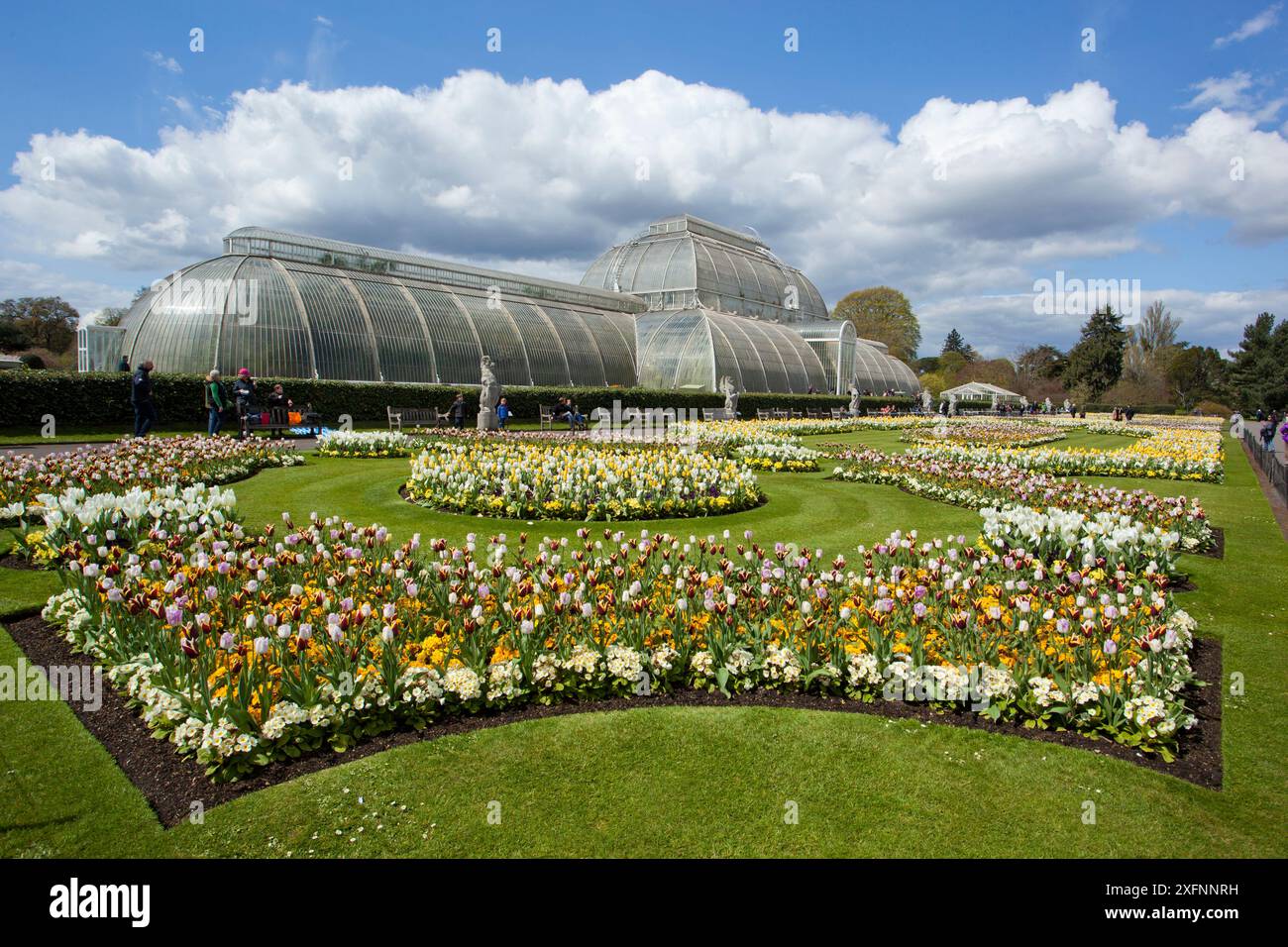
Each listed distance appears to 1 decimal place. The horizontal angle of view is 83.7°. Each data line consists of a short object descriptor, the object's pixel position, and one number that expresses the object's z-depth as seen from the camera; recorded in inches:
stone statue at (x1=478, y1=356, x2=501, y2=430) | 850.1
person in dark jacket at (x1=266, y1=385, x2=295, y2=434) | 891.2
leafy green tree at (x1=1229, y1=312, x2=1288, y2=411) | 2194.0
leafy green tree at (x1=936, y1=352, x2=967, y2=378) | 4056.6
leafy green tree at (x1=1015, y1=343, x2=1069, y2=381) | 3374.8
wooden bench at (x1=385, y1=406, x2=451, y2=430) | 1037.8
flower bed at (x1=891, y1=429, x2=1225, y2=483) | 636.7
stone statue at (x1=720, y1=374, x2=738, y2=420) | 1144.2
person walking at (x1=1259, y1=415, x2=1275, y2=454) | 962.7
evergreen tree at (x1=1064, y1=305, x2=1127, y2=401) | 2669.8
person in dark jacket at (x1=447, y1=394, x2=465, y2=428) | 946.1
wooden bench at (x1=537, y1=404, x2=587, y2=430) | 1129.4
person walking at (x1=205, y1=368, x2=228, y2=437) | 666.2
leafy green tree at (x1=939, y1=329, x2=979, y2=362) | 4848.7
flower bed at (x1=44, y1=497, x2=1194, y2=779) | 156.4
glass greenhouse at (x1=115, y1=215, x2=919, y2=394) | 1077.8
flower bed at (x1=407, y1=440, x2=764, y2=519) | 395.5
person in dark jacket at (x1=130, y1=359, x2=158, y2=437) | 633.6
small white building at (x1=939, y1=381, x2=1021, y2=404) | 3029.0
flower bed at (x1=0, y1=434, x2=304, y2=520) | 352.8
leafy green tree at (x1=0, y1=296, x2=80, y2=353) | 2111.2
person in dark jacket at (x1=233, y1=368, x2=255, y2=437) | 754.6
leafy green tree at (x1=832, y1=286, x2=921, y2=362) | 3380.9
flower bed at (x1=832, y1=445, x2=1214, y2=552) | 348.2
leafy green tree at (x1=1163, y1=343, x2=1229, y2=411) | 3006.9
